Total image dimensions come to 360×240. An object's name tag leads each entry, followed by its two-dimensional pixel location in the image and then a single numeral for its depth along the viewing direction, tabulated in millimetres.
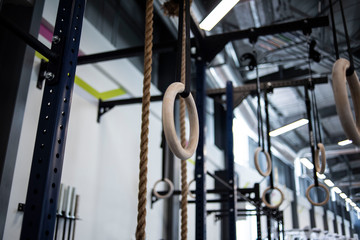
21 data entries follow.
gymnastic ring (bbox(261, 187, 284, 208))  3451
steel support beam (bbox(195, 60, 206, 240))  2266
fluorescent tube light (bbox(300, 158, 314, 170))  7873
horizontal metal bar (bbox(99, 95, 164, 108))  3543
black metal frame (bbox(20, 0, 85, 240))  1196
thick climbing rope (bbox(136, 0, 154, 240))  1189
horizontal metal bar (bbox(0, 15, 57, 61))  1328
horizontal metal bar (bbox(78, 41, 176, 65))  2661
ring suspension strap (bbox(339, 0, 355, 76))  1266
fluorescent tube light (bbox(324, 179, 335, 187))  7602
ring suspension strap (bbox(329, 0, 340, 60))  1358
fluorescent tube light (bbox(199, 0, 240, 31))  2166
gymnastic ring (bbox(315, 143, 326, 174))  3072
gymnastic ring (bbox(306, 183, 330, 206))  3403
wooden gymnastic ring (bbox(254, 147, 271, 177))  3089
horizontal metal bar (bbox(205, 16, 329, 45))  2605
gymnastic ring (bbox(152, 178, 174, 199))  3782
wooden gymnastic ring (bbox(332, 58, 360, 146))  1133
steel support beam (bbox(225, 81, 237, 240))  2898
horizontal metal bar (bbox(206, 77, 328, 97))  3545
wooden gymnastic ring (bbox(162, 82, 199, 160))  1125
